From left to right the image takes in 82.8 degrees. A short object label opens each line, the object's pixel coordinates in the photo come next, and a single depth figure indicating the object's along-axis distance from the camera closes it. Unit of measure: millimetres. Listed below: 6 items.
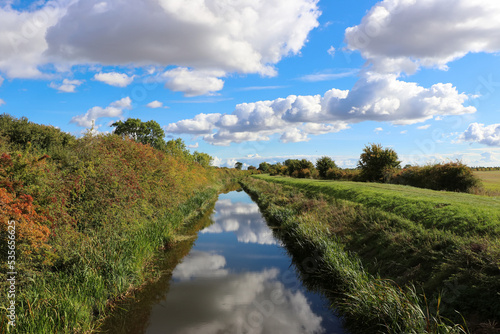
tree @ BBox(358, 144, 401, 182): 32219
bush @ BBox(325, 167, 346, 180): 42106
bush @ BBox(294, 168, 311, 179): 54500
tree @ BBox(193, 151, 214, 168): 50075
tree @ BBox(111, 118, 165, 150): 56781
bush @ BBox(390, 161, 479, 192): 21281
